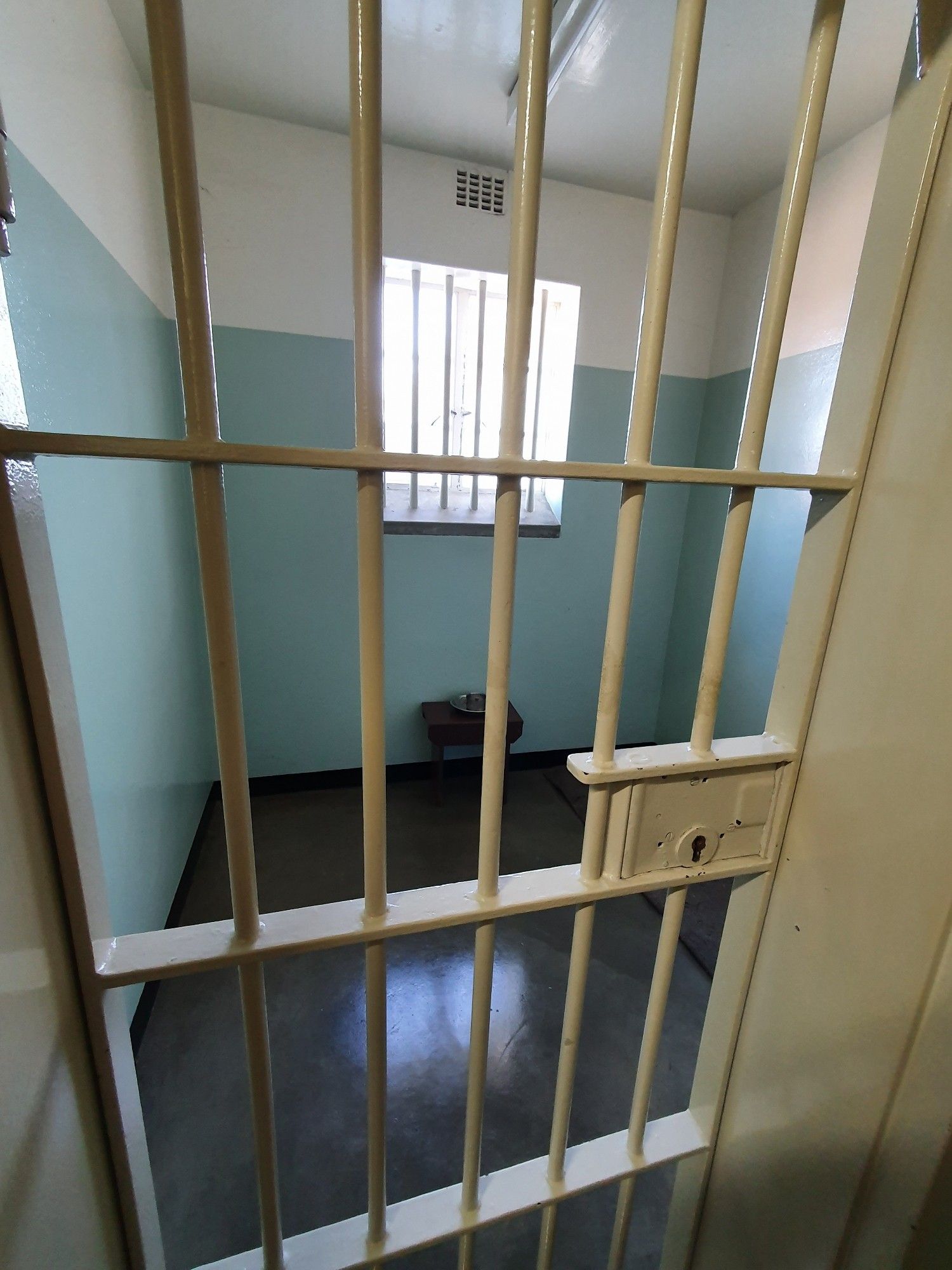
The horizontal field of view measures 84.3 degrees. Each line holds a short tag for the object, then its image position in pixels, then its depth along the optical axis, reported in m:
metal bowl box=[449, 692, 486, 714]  2.78
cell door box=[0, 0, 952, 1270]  0.41
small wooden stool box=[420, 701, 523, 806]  2.59
